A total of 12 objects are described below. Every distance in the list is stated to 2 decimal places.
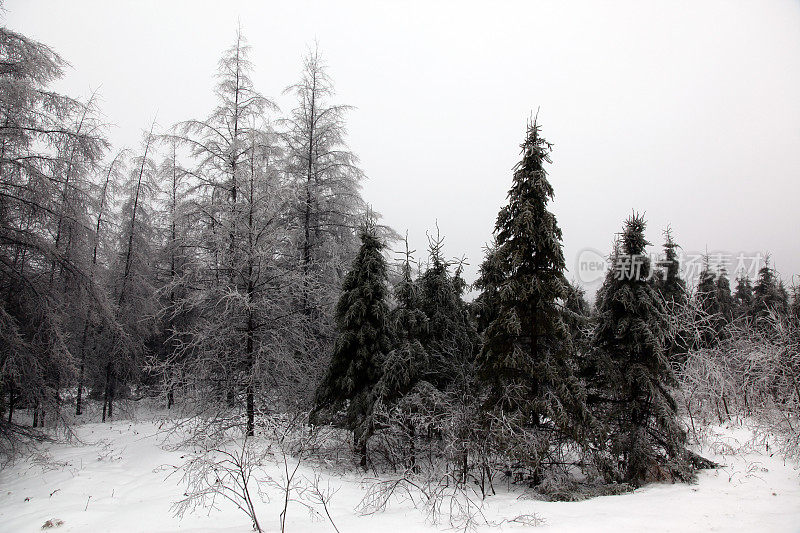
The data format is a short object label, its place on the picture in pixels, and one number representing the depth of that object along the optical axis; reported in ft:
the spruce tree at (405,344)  36.68
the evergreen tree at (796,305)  56.70
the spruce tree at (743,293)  116.47
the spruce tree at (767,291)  92.99
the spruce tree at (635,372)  33.35
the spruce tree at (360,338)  37.88
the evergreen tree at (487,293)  40.65
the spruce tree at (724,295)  109.38
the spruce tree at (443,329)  41.88
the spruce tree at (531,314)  32.71
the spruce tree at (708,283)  93.50
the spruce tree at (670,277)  74.84
